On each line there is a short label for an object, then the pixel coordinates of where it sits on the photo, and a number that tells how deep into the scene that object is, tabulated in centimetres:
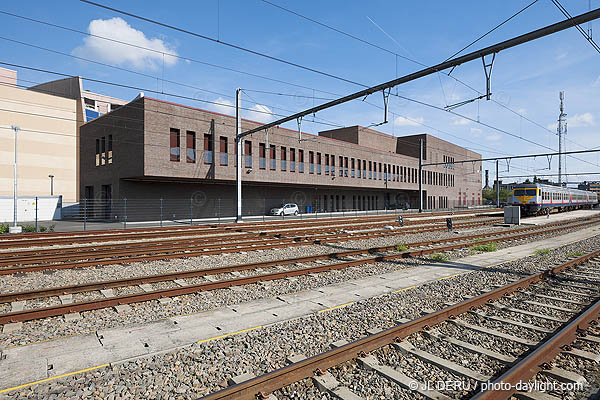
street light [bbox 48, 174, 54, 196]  4689
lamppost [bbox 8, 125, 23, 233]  2308
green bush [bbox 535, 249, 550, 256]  1317
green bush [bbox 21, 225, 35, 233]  2397
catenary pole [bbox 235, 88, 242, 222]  2683
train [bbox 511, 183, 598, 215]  3784
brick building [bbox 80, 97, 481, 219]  2900
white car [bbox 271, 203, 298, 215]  3984
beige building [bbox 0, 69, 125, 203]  4384
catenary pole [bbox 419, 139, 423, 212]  4706
